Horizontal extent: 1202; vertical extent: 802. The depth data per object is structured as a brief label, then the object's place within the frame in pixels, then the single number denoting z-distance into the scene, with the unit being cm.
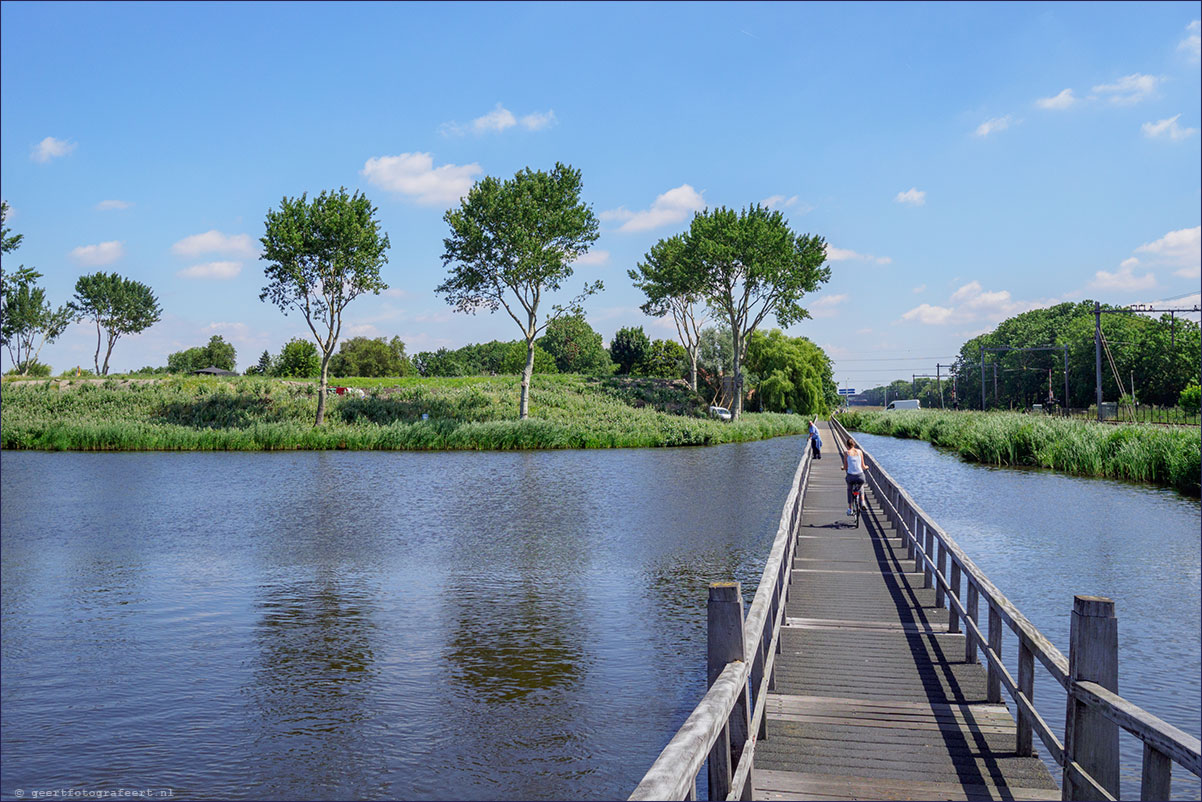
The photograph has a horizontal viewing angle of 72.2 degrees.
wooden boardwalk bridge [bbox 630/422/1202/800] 441
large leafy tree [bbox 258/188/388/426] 5022
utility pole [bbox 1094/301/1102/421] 4642
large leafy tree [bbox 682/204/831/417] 6322
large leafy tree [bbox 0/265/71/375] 9038
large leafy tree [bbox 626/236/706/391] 7038
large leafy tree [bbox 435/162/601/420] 5419
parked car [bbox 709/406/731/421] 7065
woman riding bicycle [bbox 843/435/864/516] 1859
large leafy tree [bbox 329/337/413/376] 10294
